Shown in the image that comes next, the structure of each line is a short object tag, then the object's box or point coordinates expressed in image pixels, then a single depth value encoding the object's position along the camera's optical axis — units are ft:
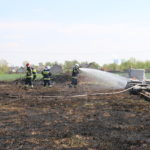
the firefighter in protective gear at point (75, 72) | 71.26
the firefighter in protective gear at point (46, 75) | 71.30
